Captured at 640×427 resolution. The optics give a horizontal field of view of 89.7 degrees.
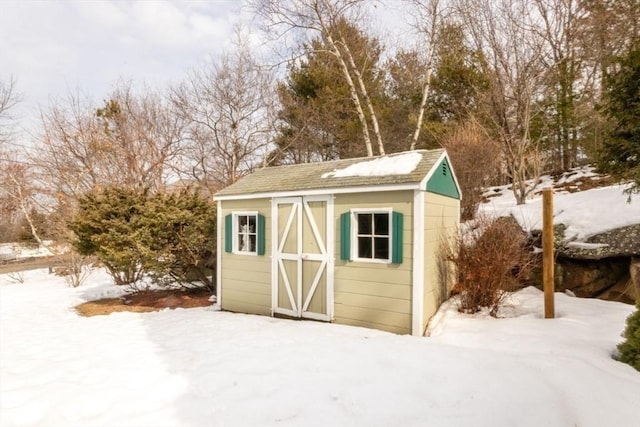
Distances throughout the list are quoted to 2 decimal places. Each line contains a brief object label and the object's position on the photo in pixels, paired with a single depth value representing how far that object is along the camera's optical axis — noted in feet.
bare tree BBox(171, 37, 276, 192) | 46.85
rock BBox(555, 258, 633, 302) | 17.42
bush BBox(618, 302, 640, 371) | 9.29
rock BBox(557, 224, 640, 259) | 16.62
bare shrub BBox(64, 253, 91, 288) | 33.90
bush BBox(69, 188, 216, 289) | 22.79
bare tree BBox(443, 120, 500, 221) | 29.14
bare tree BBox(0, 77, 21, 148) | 46.17
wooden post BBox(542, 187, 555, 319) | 14.98
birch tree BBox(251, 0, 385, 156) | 35.27
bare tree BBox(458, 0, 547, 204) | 34.73
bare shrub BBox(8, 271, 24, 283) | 41.06
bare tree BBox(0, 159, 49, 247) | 40.98
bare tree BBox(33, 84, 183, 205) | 39.91
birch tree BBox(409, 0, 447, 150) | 34.60
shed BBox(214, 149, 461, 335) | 14.99
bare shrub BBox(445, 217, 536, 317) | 15.79
